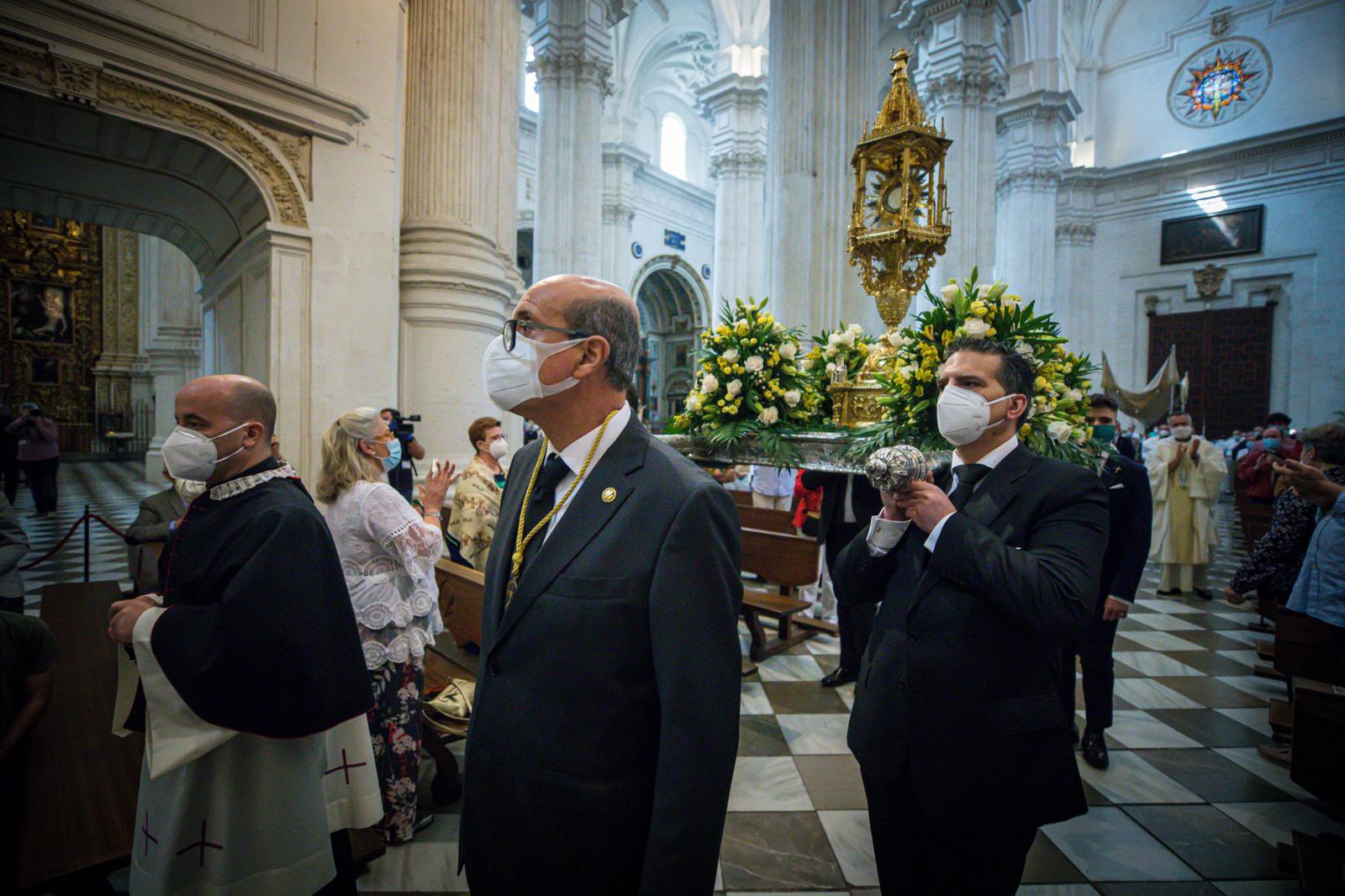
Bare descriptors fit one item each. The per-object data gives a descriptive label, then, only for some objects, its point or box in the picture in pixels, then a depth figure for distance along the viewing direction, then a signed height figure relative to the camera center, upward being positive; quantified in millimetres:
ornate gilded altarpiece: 18109 +2781
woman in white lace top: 2822 -639
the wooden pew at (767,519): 7020 -958
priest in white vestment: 7664 -775
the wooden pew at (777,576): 5363 -1239
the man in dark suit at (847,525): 4551 -680
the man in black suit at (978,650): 1763 -605
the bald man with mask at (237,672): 1802 -700
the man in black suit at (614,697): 1296 -550
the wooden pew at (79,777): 1989 -1255
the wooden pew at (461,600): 3820 -1067
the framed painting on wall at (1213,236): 20438 +6438
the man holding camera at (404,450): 5891 -252
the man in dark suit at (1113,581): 3584 -773
